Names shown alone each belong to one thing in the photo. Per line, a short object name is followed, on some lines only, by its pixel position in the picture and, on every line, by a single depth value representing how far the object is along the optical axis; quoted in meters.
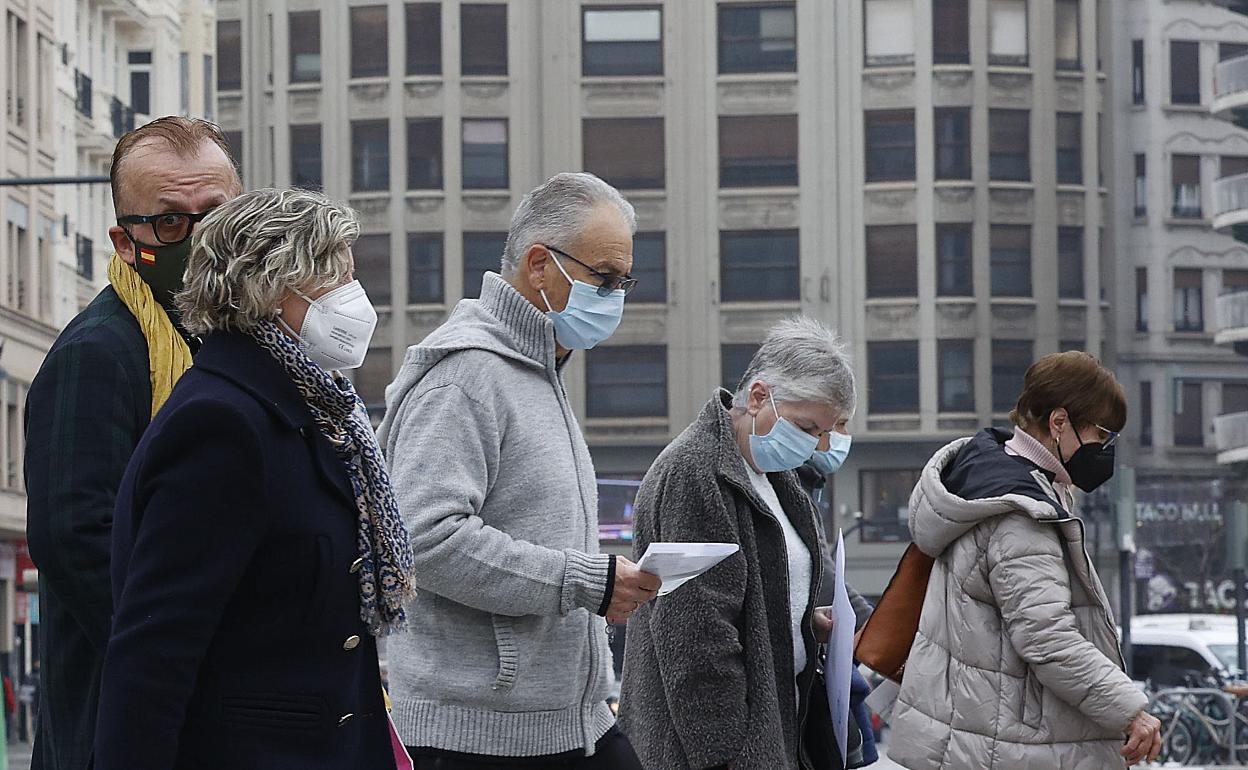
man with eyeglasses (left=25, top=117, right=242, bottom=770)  6.66
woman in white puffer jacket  9.93
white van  58.69
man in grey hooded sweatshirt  7.60
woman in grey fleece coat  9.26
